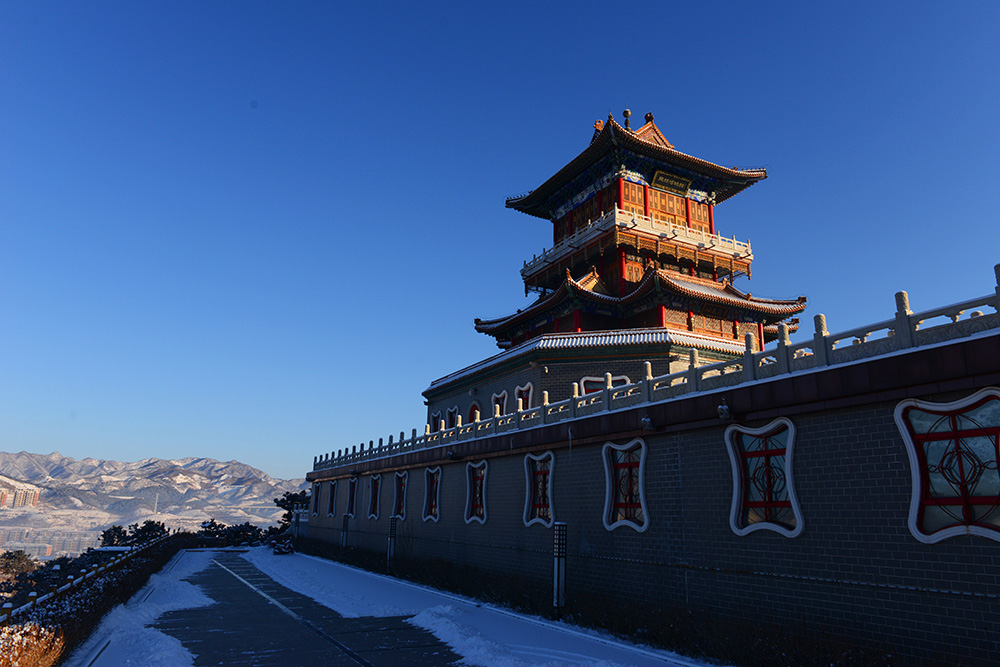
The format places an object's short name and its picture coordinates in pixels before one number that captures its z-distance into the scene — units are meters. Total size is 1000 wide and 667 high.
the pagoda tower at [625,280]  26.73
